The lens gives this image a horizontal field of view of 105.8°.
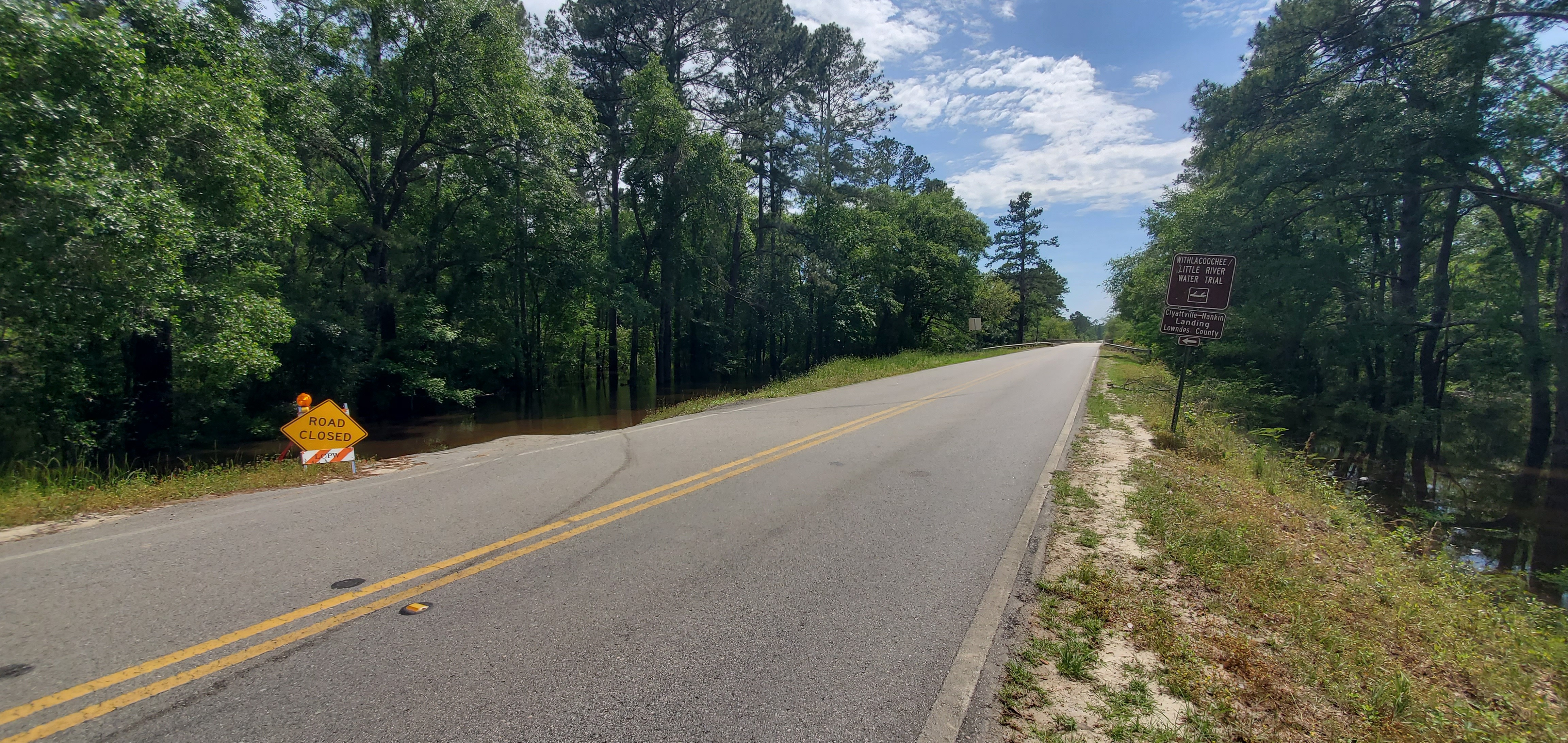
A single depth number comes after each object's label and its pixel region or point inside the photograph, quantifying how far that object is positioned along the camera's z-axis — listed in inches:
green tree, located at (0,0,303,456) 290.8
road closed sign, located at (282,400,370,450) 293.7
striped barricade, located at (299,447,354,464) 295.6
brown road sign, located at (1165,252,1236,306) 374.6
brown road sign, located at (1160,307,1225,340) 377.1
